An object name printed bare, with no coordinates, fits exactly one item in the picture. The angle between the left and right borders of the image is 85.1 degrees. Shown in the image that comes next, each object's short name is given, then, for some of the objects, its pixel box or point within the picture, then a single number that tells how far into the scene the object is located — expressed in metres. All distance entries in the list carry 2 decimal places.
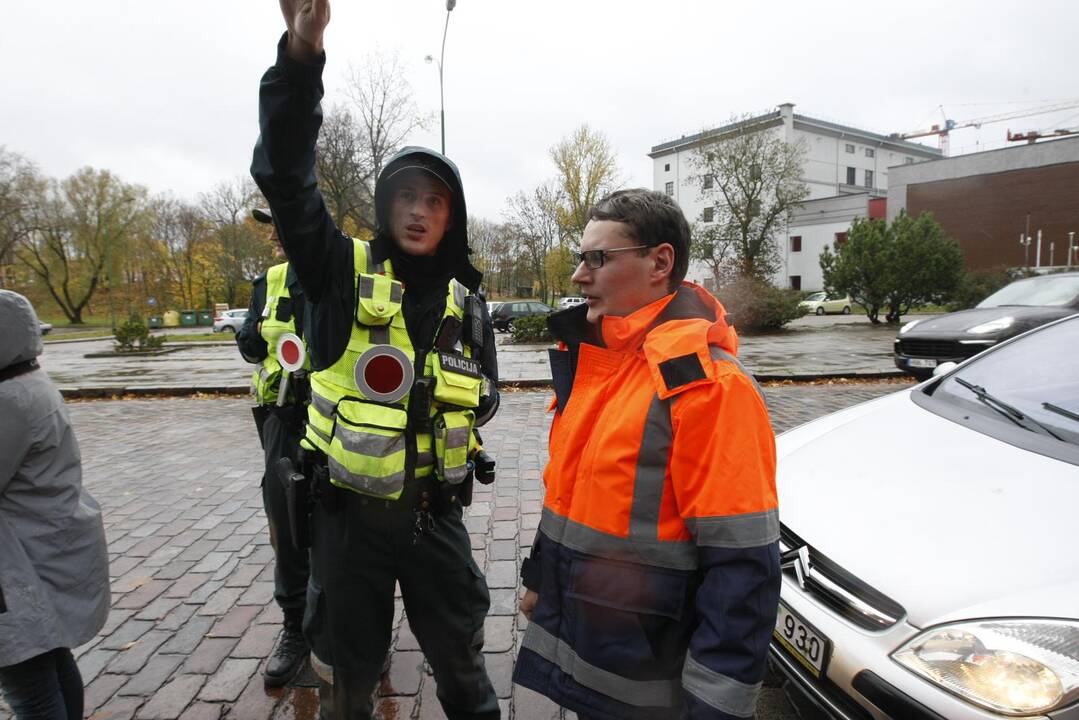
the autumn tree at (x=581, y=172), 34.16
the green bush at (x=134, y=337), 20.61
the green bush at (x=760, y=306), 21.41
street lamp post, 11.13
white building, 46.72
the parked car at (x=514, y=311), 24.48
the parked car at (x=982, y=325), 8.26
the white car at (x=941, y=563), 1.53
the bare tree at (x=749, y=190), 31.95
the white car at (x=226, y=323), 35.25
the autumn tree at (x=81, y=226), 43.53
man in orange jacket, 1.25
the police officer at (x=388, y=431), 1.71
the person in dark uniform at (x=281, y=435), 2.53
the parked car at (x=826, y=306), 34.49
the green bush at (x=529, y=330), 19.06
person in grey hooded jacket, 1.76
